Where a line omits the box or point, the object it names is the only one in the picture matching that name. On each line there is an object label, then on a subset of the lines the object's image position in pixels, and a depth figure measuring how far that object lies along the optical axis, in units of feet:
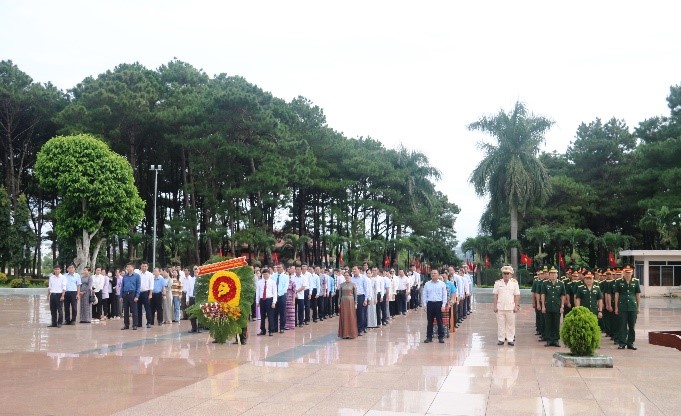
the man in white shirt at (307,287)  59.88
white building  126.41
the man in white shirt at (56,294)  57.21
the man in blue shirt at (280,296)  52.94
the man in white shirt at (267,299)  51.78
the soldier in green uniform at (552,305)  45.98
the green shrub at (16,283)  134.62
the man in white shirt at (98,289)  63.62
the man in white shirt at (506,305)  46.14
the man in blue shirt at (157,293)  59.67
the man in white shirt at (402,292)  74.00
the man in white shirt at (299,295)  58.13
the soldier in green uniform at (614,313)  45.91
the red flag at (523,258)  138.82
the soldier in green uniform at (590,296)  47.34
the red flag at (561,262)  128.47
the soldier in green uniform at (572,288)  49.00
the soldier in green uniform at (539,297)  48.80
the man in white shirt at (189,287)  62.85
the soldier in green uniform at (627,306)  44.47
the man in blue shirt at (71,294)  58.65
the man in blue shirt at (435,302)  47.91
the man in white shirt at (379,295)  58.95
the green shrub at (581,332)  34.68
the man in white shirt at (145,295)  58.75
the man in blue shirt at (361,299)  54.13
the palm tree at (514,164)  145.69
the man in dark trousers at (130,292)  56.65
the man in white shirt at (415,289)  81.38
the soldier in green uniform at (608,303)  47.44
